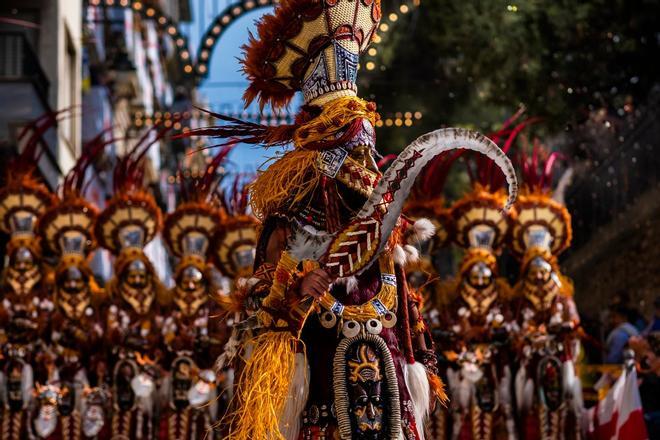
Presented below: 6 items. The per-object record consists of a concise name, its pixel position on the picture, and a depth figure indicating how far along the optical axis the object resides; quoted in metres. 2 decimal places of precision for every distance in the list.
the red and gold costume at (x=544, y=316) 12.44
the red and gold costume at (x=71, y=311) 12.66
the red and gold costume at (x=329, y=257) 6.46
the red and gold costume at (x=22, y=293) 12.60
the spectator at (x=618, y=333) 12.55
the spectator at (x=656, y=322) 11.59
